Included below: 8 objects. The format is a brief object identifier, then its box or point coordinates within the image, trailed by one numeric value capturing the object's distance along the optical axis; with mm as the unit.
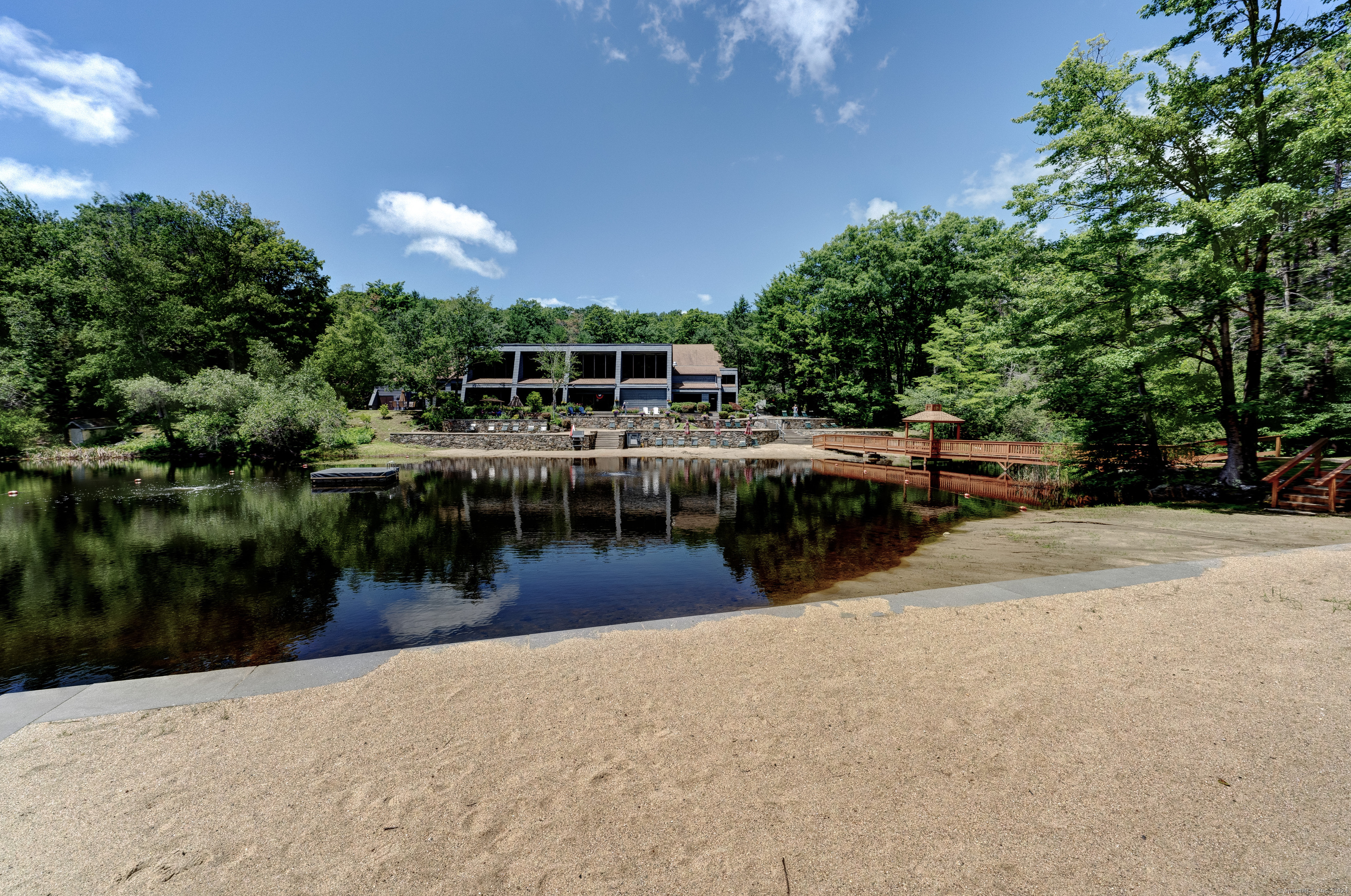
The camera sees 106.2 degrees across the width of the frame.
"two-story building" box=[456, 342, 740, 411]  45594
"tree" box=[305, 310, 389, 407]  40094
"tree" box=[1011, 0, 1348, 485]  12523
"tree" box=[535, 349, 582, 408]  41688
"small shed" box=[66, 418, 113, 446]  32281
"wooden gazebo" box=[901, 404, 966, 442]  24250
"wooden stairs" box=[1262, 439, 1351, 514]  11689
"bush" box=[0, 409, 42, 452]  27281
